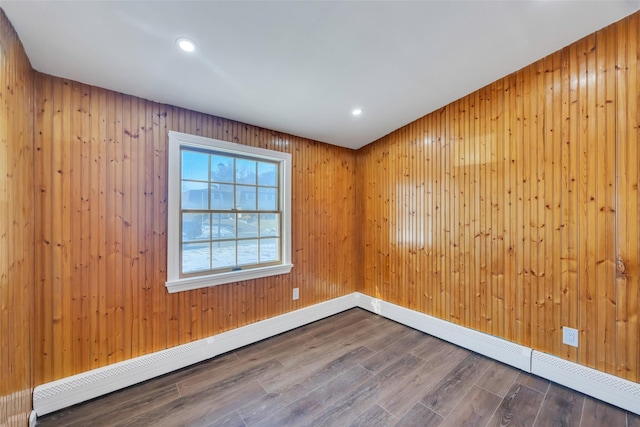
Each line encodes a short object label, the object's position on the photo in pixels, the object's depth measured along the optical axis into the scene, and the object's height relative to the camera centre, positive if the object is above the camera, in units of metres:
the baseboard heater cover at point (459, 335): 2.23 -1.26
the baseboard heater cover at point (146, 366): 1.73 -1.25
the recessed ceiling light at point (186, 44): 1.54 +1.06
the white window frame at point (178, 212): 2.18 +0.01
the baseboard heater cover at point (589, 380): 1.75 -1.26
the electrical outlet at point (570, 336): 1.99 -0.98
